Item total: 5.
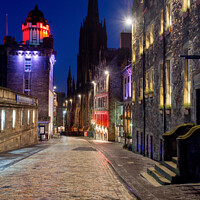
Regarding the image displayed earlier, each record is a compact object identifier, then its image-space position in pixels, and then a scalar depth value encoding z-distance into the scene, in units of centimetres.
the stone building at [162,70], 1172
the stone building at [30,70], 4784
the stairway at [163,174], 941
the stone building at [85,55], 8844
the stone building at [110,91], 4591
